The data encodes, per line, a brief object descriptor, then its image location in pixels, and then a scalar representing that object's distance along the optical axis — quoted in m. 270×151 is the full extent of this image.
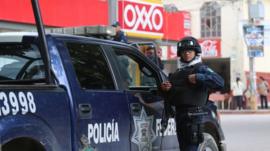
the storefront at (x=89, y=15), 15.53
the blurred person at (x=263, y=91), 30.42
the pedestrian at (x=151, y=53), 8.95
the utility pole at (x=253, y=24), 29.78
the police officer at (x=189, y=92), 6.44
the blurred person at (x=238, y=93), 30.56
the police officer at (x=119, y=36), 9.41
